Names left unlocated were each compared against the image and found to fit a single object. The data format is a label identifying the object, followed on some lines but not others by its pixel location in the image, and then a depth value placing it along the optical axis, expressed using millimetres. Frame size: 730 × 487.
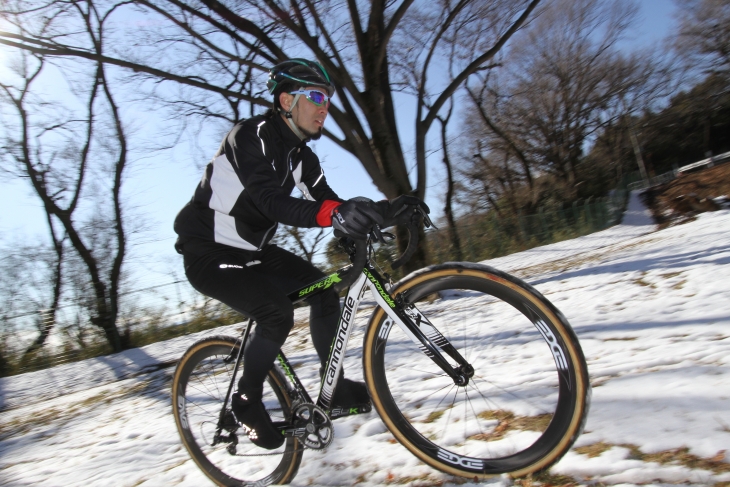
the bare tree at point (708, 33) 32781
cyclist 2360
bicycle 1909
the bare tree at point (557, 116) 29516
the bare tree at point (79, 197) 14695
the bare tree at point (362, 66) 8227
